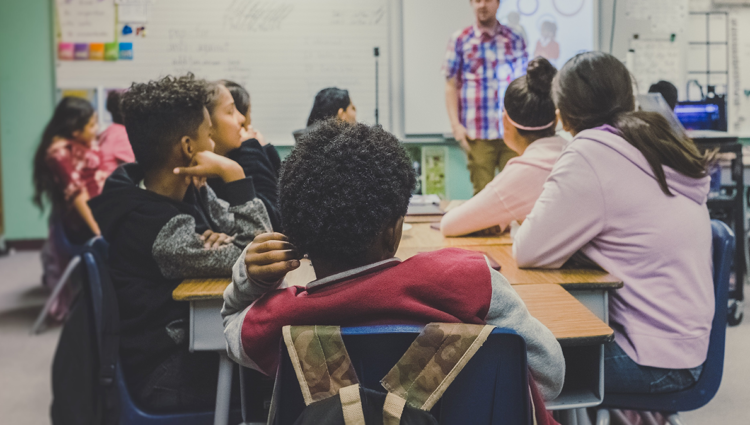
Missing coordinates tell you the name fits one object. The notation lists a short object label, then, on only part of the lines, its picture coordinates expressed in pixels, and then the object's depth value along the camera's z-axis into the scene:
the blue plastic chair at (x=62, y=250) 3.14
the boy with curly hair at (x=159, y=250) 1.43
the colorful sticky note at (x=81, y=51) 4.60
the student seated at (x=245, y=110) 2.17
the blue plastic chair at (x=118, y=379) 1.42
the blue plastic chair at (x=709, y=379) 1.42
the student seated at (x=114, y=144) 3.39
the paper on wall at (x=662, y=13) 4.74
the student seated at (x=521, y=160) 1.84
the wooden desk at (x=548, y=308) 1.07
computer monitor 3.62
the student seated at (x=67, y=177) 3.23
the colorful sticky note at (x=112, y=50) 4.57
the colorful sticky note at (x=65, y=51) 4.61
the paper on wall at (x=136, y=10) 4.54
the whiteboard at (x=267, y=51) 4.55
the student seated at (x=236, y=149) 1.85
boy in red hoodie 0.76
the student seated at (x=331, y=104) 2.75
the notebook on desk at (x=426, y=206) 2.38
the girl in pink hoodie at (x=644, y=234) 1.39
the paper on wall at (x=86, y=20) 4.56
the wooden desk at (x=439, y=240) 1.80
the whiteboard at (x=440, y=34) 4.50
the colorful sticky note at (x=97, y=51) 4.57
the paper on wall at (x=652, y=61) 4.77
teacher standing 3.95
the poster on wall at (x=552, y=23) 4.50
